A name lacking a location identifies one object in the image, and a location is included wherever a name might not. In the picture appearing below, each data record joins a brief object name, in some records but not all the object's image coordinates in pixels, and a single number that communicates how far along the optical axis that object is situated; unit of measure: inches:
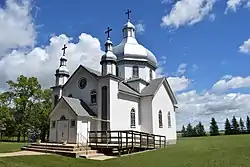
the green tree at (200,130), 2706.7
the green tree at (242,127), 2736.2
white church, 872.3
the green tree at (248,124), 2968.5
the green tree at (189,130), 2949.8
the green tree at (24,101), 1517.0
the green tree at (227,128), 2716.8
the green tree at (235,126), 2778.5
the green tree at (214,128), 2696.9
